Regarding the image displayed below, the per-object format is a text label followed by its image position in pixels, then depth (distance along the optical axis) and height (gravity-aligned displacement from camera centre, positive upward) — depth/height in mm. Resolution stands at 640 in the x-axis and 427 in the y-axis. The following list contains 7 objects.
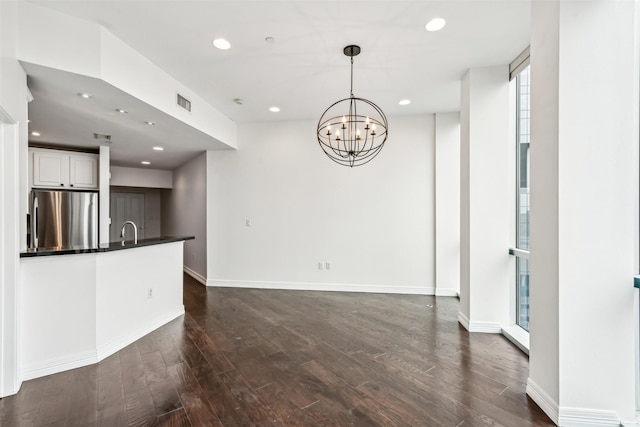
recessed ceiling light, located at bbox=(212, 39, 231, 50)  2633 +1604
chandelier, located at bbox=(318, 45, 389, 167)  4250 +1559
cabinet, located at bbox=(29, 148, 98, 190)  4621 +733
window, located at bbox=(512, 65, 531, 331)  3035 +180
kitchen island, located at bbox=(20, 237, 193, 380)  2217 -822
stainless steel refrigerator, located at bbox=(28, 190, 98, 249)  4441 -107
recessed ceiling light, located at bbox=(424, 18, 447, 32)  2369 +1622
